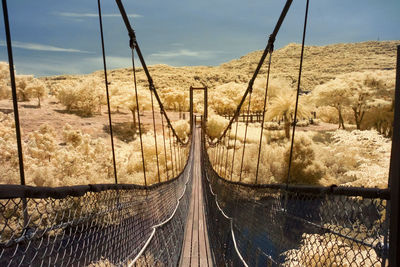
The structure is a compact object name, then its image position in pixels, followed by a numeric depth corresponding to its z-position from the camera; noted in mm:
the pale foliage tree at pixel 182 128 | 18875
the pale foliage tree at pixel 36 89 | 21812
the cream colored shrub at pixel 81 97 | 22500
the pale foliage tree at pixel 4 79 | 15012
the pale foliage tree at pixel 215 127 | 18648
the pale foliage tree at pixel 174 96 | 26259
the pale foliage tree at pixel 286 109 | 15784
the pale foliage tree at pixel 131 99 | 19516
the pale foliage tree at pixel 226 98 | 26734
